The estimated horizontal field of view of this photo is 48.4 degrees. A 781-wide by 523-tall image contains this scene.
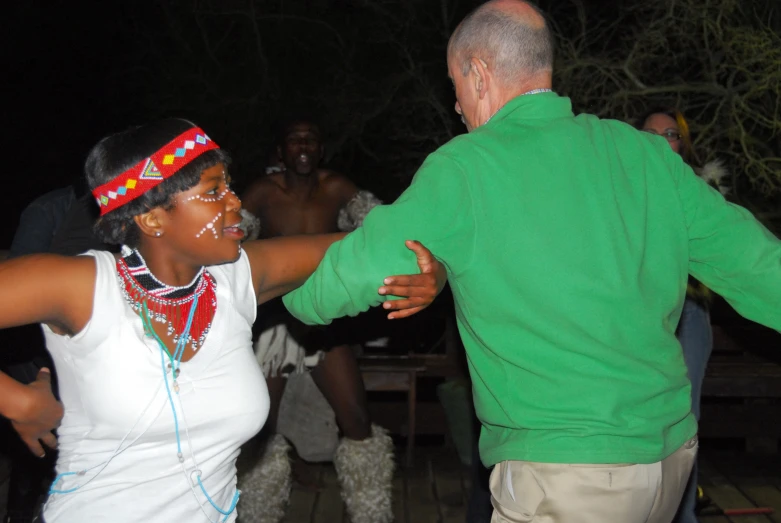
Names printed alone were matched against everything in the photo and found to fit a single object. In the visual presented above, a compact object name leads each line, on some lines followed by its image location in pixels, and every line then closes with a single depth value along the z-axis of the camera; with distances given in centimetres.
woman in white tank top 199
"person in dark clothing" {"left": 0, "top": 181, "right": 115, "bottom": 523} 368
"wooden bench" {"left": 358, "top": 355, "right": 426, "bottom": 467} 557
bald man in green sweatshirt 191
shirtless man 427
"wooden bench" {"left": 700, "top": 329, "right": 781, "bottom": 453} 562
